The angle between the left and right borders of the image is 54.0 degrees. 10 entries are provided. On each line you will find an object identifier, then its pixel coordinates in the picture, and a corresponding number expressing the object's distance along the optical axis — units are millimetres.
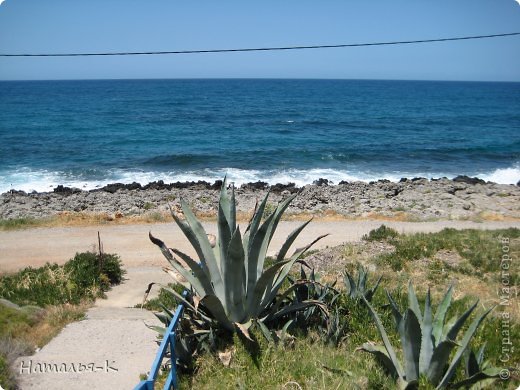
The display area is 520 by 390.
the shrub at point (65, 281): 9031
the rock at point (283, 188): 25484
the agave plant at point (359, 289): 6520
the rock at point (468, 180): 28094
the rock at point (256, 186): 26688
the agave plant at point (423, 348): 4457
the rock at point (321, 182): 27812
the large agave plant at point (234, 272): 5324
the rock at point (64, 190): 25625
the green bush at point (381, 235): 12034
